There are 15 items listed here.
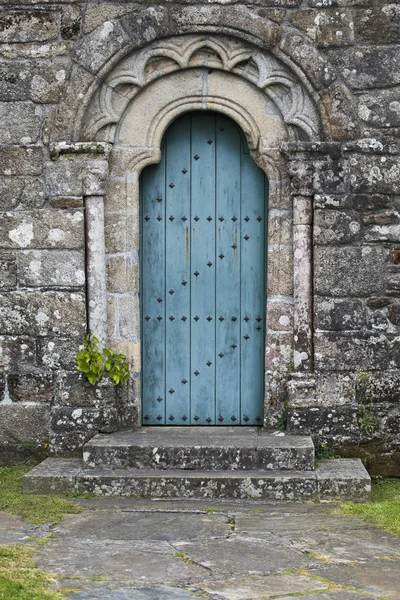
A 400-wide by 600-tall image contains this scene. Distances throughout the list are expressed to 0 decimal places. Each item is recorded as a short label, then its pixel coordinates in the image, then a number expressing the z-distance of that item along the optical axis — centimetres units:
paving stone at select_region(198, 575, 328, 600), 425
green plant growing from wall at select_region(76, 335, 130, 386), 684
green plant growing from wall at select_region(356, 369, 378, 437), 679
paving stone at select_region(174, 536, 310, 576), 469
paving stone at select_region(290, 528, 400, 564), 491
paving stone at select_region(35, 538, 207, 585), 455
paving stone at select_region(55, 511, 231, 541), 530
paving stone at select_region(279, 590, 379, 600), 422
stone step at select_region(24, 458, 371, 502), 617
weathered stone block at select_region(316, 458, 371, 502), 617
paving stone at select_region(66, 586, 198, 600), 421
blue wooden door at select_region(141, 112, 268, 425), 726
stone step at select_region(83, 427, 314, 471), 638
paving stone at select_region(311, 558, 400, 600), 436
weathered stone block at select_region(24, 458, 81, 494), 629
